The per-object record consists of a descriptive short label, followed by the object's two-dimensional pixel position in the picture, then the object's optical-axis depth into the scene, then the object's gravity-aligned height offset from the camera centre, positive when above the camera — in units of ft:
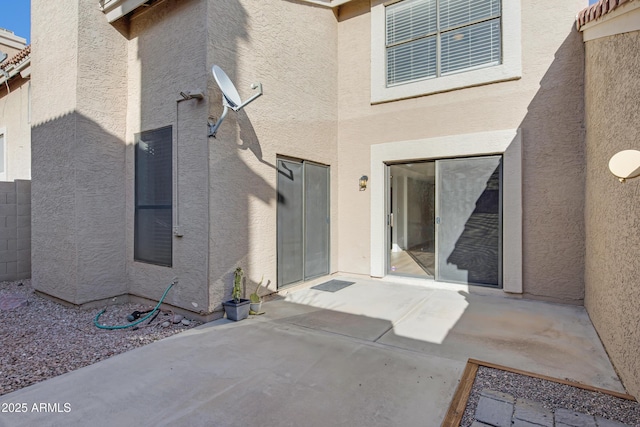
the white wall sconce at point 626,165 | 9.04 +1.45
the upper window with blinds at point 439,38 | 24.61 +14.09
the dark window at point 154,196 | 20.24 +1.11
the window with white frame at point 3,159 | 37.60 +6.32
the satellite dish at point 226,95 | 17.25 +6.52
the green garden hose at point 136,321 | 17.31 -5.89
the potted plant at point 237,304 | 18.60 -5.12
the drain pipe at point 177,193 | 19.32 +1.24
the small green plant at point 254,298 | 19.88 -5.09
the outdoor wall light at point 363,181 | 28.86 +2.91
